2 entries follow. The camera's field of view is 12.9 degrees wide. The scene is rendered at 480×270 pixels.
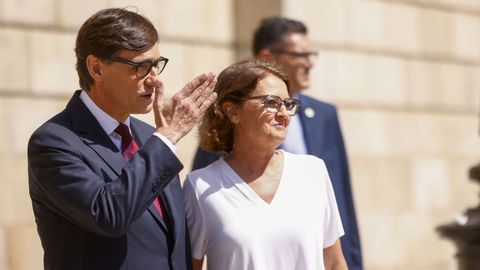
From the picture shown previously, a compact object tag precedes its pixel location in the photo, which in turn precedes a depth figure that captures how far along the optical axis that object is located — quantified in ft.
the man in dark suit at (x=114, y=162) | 23.24
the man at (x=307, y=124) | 34.90
